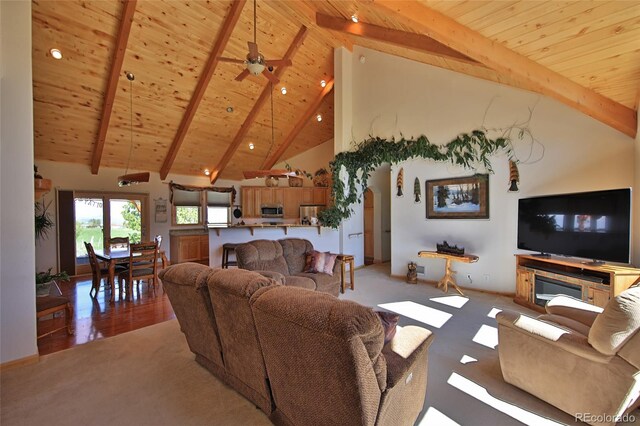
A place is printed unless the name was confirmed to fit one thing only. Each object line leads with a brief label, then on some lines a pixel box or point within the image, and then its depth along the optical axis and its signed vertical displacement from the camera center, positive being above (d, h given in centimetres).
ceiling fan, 314 +174
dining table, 425 -81
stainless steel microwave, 895 -5
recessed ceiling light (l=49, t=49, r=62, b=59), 414 +243
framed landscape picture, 477 +19
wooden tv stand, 300 -87
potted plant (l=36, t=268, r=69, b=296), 347 -96
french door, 647 -26
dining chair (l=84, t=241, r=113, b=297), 446 -101
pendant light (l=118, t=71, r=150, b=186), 462 +58
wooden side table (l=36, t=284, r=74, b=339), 289 -107
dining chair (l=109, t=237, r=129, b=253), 523 -70
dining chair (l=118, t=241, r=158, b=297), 436 -91
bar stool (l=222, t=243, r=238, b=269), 538 -88
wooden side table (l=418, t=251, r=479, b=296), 452 -90
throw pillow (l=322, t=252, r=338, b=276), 427 -88
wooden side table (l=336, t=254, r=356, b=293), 485 -110
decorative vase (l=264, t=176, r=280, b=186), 803 +80
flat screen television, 303 -22
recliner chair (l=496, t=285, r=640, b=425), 160 -102
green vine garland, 470 +104
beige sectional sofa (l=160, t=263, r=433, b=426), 120 -80
